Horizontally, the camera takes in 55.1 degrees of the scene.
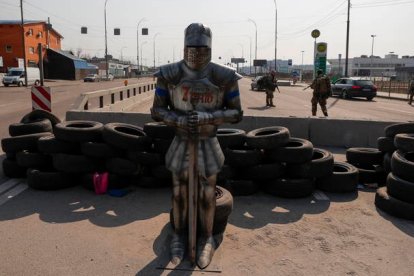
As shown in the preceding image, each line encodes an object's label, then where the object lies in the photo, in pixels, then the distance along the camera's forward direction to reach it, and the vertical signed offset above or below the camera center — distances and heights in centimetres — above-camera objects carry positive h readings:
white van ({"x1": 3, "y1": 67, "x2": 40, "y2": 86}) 4328 +26
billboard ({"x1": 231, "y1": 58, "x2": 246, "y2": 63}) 13692 +680
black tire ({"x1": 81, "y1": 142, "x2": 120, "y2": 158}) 605 -107
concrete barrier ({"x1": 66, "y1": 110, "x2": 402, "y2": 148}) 948 -111
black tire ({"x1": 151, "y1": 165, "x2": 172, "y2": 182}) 613 -143
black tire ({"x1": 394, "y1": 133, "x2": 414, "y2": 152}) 566 -89
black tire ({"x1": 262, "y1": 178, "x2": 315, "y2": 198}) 586 -158
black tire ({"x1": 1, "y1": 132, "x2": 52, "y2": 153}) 654 -105
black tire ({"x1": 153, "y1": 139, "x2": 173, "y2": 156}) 618 -102
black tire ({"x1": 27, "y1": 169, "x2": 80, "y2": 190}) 605 -153
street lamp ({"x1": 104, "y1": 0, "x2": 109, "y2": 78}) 6881 +566
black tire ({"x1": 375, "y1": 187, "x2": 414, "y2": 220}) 507 -165
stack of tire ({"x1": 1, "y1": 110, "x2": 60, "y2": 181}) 633 -114
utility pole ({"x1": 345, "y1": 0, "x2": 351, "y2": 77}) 3996 +444
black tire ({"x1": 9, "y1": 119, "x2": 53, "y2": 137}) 704 -87
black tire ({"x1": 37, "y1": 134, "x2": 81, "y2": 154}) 617 -103
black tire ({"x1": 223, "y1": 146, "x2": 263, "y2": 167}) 596 -116
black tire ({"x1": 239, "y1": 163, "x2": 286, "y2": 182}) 590 -136
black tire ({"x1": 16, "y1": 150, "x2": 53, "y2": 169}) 631 -127
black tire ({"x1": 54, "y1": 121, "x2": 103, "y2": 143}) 618 -84
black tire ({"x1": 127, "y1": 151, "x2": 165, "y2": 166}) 606 -119
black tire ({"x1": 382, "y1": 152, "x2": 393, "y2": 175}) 641 -132
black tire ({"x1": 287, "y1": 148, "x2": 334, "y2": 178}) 594 -132
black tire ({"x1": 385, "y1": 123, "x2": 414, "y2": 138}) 645 -79
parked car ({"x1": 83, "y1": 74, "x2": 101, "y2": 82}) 6794 +15
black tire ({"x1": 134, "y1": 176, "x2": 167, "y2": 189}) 624 -161
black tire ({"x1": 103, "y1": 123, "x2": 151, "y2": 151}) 604 -92
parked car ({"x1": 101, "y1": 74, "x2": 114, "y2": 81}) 7750 +29
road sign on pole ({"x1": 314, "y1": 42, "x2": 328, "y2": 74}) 3008 +196
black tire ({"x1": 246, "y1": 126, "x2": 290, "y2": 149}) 598 -91
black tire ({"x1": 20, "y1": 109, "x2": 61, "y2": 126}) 765 -73
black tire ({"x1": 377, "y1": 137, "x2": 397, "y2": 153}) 654 -107
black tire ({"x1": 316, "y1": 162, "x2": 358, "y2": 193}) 619 -159
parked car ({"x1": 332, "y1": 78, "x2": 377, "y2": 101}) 2933 -65
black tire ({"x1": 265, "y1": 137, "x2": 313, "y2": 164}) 590 -110
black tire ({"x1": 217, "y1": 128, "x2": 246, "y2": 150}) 620 -93
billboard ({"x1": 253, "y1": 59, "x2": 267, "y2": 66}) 8450 +381
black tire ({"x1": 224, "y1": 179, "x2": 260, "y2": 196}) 596 -159
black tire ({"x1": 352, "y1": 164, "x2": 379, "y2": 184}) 677 -163
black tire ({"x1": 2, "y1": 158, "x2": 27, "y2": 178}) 668 -151
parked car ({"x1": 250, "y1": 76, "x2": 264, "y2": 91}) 4119 -64
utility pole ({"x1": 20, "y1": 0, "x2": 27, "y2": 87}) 4247 +125
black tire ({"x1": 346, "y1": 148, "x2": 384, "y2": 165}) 694 -134
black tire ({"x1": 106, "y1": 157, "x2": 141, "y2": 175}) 600 -131
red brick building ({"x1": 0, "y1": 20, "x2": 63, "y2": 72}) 6512 +606
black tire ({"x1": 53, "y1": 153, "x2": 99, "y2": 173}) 603 -126
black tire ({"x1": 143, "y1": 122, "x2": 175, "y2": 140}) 625 -82
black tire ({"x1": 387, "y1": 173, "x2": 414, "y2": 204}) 509 -141
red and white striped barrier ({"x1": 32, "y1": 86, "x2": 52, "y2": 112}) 951 -45
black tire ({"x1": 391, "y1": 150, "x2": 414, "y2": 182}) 520 -115
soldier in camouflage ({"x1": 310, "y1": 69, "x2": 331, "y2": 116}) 1433 -33
